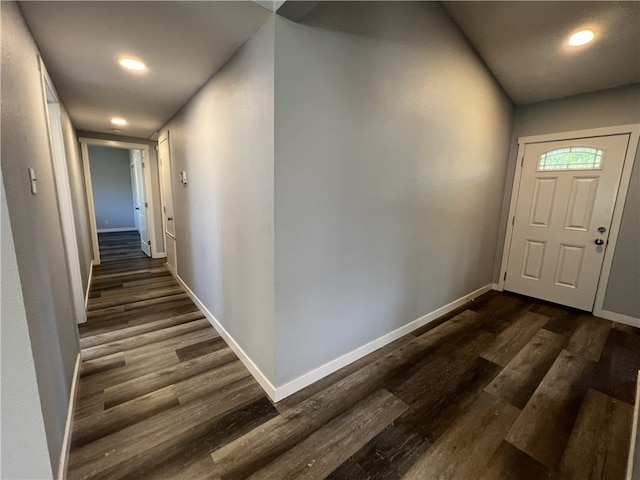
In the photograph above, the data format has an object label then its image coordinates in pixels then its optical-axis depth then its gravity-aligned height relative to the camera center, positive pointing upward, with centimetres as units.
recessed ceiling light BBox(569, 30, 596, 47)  224 +137
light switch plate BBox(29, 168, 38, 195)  132 +3
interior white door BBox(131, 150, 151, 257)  531 -21
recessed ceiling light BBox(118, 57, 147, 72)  195 +92
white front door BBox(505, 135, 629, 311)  292 -17
